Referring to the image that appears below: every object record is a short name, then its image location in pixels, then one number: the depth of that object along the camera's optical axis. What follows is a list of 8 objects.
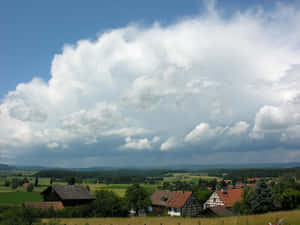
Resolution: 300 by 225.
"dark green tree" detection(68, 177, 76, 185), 83.86
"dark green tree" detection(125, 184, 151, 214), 57.59
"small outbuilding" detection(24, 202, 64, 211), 58.08
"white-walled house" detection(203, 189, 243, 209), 81.60
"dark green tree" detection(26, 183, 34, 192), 126.62
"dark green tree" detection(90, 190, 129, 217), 54.16
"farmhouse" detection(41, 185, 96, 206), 65.31
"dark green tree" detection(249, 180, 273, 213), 54.69
